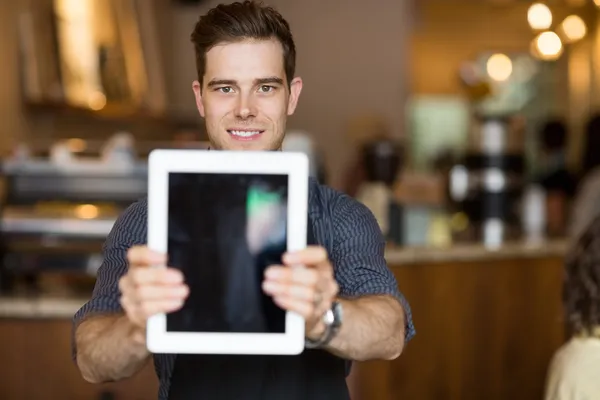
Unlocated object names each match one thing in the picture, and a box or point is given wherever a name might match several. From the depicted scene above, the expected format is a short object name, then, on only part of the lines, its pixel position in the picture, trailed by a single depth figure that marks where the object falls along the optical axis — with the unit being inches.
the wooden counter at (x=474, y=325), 158.2
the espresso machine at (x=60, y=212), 131.0
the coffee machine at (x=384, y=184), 167.9
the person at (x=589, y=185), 165.6
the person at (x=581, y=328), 92.1
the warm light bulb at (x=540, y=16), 228.4
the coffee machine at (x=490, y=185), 193.6
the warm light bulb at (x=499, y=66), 387.2
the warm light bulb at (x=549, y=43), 240.5
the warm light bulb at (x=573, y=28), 243.8
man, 53.0
